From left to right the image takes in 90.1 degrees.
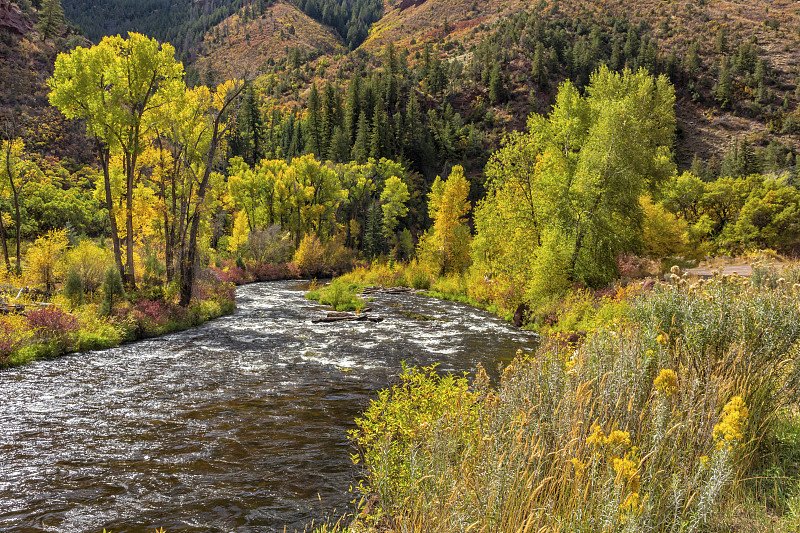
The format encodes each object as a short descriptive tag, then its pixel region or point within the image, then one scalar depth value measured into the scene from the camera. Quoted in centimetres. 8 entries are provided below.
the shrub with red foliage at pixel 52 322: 1351
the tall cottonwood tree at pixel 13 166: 2319
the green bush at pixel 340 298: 2465
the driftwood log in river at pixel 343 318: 2044
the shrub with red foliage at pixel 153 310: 1750
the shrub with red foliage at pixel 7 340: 1206
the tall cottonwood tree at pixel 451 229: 3669
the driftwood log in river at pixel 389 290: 3483
